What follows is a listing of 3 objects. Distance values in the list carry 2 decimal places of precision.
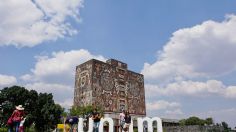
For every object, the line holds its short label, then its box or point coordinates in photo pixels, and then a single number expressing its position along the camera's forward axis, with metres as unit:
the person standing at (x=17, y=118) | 9.63
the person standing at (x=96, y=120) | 11.79
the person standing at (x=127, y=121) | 13.09
